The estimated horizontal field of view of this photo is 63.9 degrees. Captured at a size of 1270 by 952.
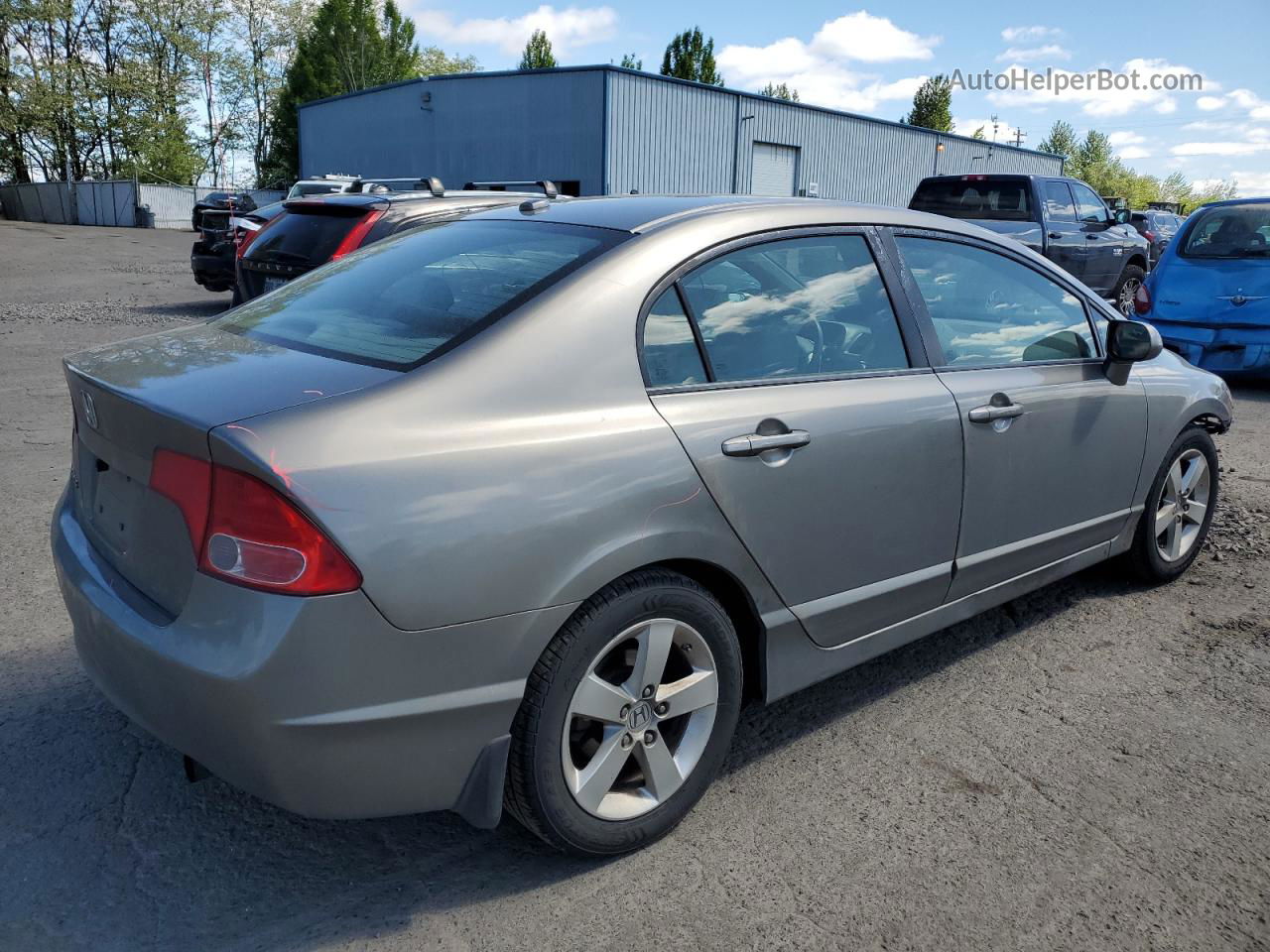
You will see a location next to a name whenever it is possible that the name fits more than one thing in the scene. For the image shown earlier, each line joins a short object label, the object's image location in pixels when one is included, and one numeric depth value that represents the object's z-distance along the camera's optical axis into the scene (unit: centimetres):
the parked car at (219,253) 1356
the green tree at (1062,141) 8231
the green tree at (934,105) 6794
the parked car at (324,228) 778
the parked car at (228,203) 2317
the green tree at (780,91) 8688
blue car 881
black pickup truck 1288
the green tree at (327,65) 6047
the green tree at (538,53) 7575
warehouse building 2647
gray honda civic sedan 199
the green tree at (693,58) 6531
